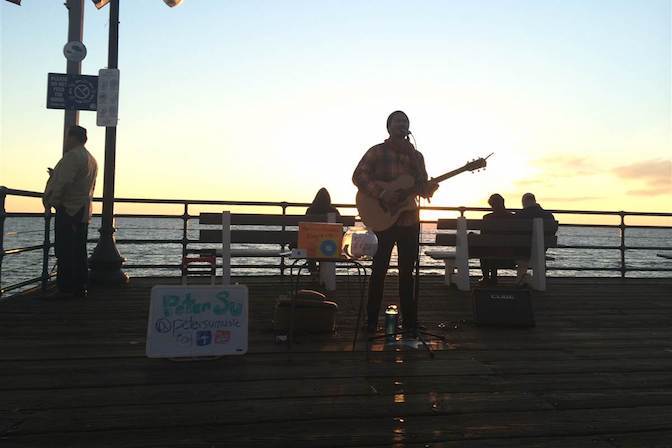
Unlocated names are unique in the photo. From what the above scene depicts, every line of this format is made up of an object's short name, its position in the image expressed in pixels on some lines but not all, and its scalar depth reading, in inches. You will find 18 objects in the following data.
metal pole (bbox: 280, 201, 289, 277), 279.2
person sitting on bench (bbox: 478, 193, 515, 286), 301.2
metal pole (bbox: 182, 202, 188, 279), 311.5
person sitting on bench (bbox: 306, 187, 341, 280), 298.2
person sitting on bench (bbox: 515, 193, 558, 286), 295.7
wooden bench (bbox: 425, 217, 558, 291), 280.4
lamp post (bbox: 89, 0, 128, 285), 270.8
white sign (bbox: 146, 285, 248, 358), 130.3
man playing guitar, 169.9
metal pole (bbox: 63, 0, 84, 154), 280.1
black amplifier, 189.2
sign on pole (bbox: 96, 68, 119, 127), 271.0
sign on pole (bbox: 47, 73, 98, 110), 268.1
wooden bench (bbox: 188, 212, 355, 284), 262.5
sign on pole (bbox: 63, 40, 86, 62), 275.7
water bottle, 167.8
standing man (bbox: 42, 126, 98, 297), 216.5
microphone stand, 150.5
